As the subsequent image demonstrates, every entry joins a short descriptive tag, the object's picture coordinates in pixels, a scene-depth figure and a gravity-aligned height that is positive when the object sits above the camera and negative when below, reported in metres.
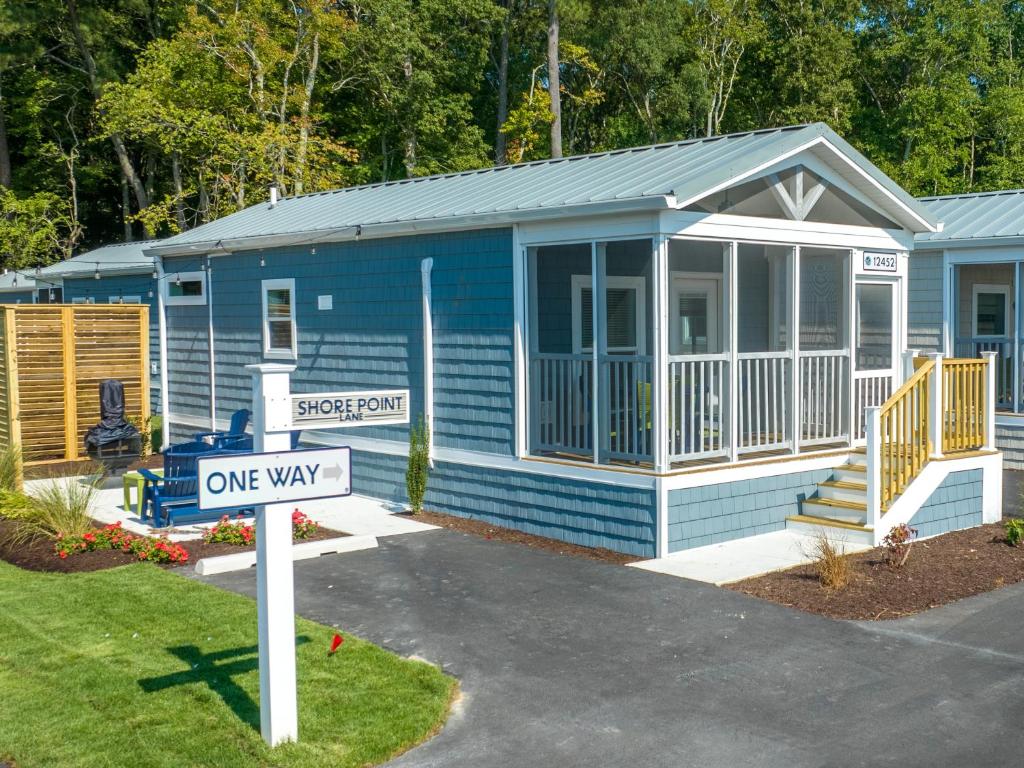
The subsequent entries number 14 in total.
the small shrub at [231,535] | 10.12 -1.88
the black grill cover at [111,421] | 14.50 -1.17
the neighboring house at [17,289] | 23.02 +1.03
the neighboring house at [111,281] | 17.77 +0.99
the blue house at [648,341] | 9.95 -0.14
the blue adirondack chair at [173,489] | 10.84 -1.56
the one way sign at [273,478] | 5.14 -0.71
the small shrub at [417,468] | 11.59 -1.47
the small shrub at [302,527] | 10.30 -1.87
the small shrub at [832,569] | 8.43 -1.91
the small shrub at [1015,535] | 10.12 -1.99
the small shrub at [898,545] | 9.05 -1.92
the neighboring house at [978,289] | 14.80 +0.50
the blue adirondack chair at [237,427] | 13.05 -1.16
